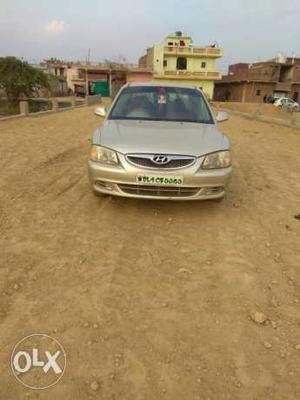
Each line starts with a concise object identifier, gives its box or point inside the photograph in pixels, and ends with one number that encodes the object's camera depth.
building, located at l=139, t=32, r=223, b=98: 42.91
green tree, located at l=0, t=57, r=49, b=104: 28.16
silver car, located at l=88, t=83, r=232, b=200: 3.68
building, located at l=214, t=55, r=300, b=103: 45.97
